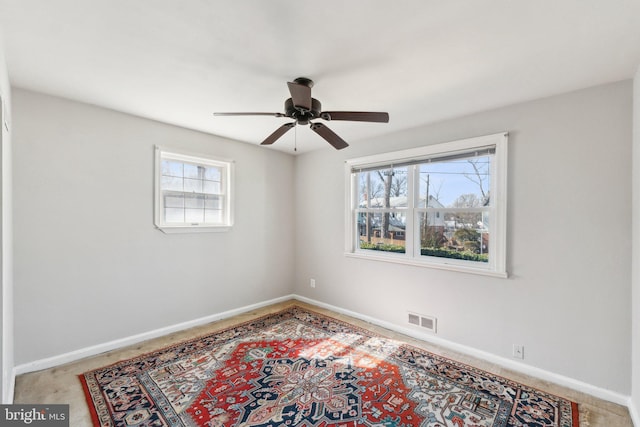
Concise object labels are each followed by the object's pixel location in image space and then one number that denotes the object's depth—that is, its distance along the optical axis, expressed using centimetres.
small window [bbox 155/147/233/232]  333
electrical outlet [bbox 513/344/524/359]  260
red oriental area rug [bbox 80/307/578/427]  197
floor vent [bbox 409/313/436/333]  316
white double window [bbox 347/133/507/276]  281
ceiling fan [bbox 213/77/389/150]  195
